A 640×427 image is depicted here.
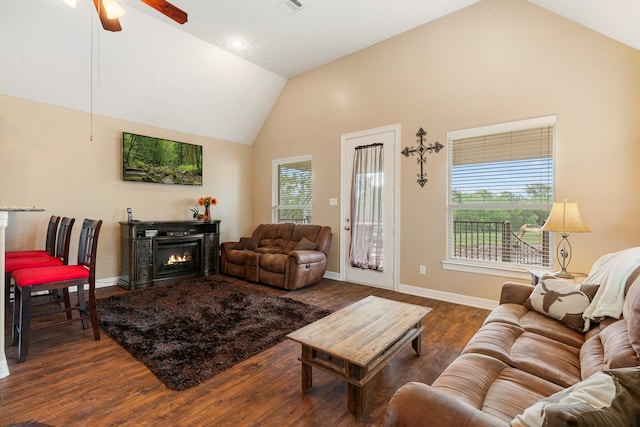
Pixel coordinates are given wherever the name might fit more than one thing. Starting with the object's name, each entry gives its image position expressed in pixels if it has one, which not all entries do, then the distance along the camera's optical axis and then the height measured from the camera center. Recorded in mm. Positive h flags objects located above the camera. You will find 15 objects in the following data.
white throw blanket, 1685 -456
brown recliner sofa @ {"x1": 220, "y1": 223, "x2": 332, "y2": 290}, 4258 -704
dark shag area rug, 2205 -1139
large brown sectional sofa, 807 -719
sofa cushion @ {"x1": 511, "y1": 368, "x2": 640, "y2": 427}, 673 -464
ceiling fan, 2195 +1518
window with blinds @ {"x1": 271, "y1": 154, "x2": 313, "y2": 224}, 5469 +398
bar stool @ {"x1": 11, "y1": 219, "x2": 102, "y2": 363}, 2201 -576
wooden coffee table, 1647 -793
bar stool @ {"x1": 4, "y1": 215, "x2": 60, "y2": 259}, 3225 -447
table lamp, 2503 -77
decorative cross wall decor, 3977 +804
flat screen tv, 4637 +822
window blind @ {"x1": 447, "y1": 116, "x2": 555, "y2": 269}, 3225 +213
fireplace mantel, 4289 -580
